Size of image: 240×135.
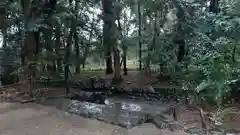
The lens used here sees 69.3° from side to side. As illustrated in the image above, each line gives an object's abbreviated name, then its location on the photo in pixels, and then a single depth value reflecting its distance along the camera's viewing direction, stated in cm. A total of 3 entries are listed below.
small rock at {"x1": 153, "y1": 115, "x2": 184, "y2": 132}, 317
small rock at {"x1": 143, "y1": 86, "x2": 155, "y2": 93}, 500
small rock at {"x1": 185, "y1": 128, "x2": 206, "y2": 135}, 300
